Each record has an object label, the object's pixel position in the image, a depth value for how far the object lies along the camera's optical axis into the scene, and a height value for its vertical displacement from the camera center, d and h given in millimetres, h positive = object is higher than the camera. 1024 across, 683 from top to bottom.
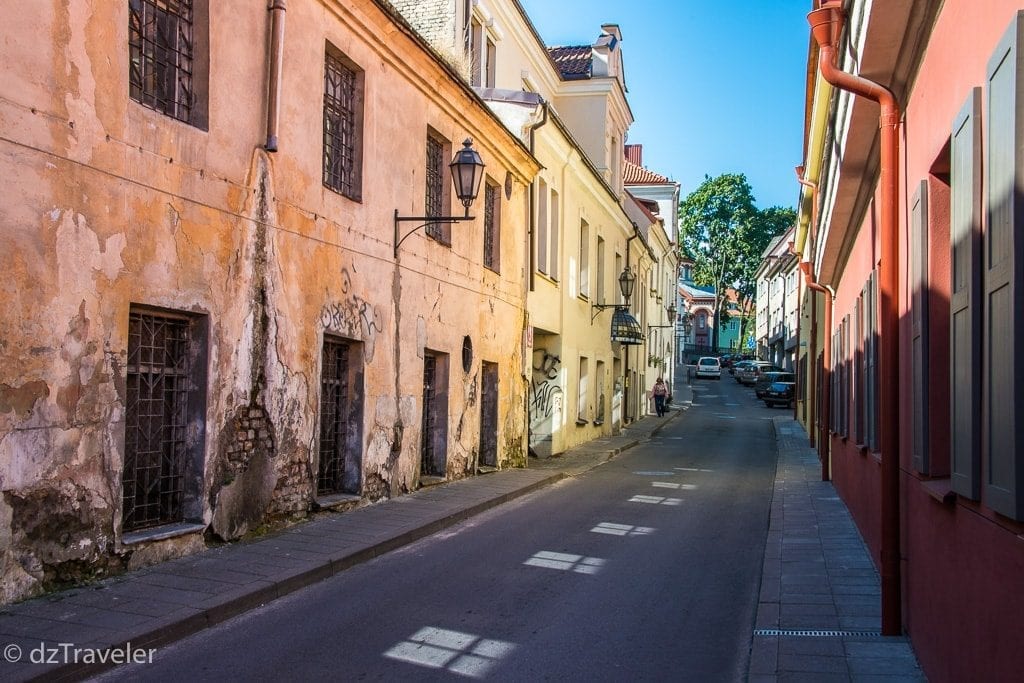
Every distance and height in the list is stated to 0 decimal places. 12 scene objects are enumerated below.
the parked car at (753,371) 57219 +580
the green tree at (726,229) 70125 +11226
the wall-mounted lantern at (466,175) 12367 +2630
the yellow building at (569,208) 19172 +4490
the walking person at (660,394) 38906 -590
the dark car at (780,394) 44531 -619
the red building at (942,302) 3191 +373
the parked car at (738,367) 62619 +873
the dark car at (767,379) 45875 +76
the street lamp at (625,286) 26734 +2623
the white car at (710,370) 67438 +703
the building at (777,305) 52344 +4876
